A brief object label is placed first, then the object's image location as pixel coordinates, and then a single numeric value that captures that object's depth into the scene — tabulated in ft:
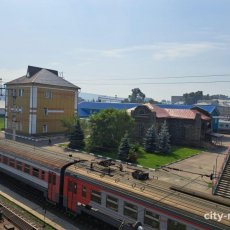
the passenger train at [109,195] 30.96
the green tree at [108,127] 102.27
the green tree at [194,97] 516.73
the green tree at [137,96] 520.83
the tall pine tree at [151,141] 107.76
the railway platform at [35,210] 43.46
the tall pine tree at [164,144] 105.70
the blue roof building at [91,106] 222.28
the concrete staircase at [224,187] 59.63
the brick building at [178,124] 124.57
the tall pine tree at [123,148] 91.71
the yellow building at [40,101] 133.59
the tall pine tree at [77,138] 112.29
